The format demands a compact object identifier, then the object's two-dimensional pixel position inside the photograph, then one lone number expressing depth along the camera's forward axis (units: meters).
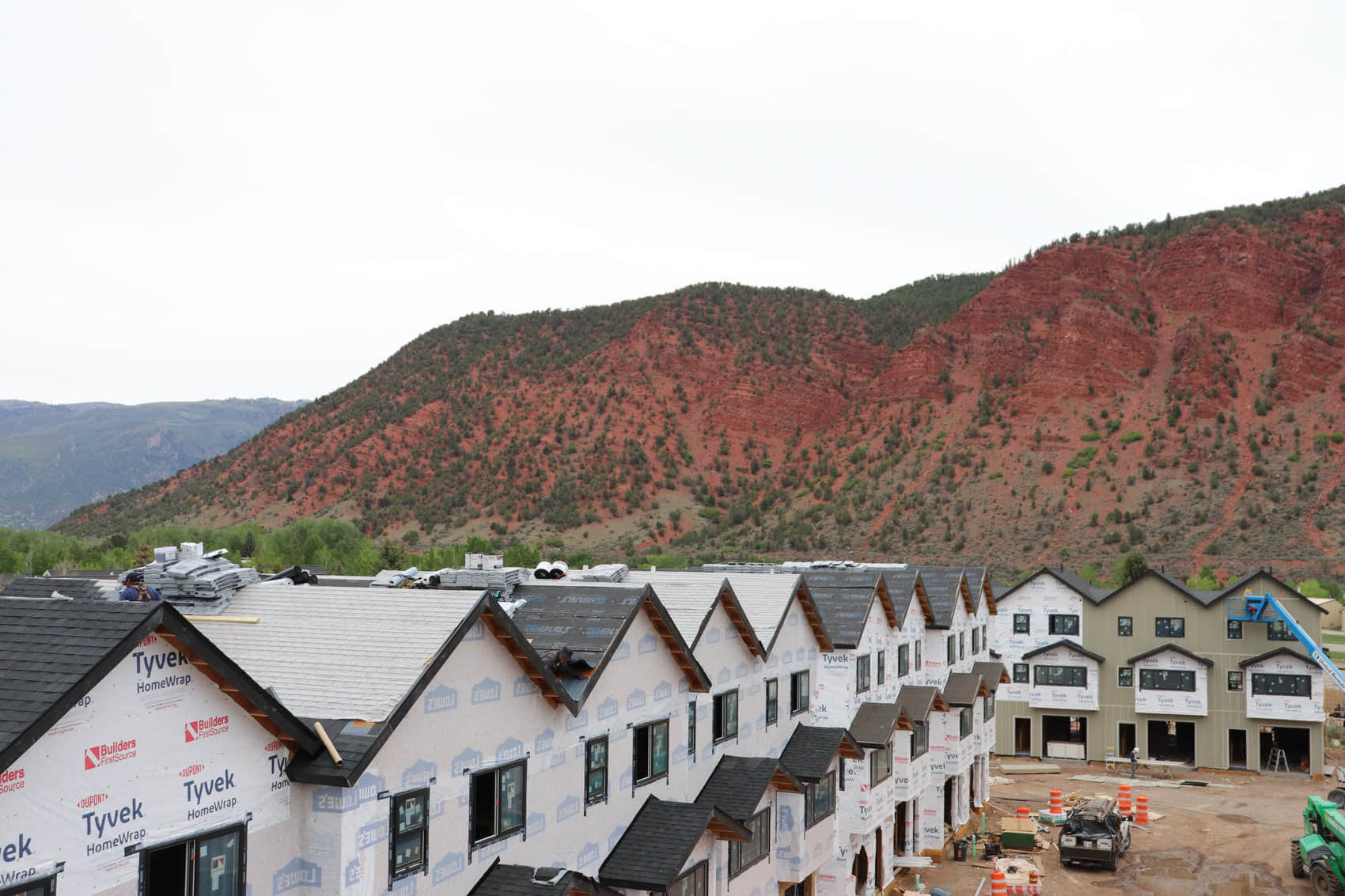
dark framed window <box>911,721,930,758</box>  32.78
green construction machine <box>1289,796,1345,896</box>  29.22
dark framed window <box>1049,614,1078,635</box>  53.94
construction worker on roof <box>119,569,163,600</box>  13.50
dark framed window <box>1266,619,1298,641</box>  49.50
